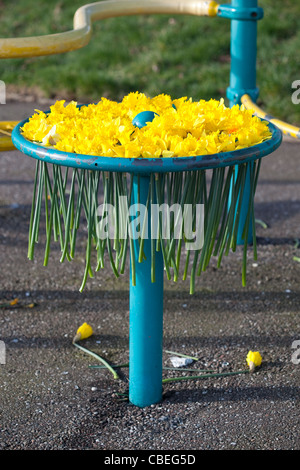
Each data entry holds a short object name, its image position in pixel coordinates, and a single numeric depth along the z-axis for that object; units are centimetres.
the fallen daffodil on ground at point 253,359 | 452
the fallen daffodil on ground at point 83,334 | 476
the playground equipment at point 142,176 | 325
